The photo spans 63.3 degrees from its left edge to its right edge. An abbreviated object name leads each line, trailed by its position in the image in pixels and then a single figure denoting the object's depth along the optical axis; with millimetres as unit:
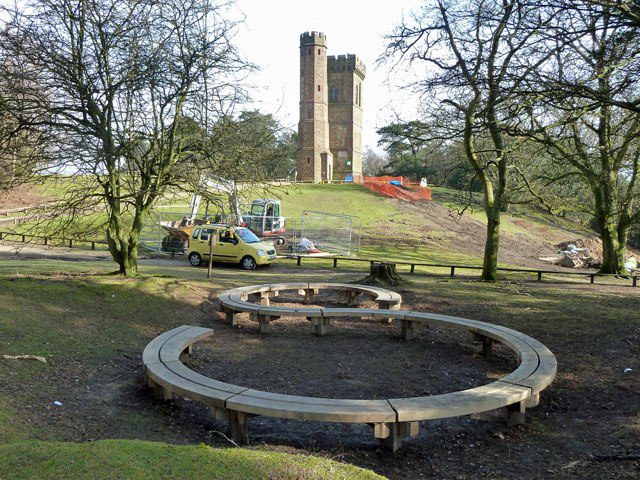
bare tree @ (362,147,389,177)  104988
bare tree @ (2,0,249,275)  9219
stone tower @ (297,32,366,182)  68000
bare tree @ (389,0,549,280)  10570
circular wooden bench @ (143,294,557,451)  4633
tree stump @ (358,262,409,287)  13197
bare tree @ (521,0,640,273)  7227
